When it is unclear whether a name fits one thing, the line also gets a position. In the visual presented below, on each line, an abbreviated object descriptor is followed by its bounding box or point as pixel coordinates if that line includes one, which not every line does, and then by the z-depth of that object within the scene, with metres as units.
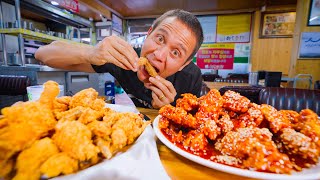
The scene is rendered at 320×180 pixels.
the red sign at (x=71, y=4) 1.92
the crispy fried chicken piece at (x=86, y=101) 0.24
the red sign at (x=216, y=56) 3.04
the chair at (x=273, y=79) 1.36
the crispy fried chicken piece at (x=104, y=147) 0.17
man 0.42
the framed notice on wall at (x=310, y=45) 1.87
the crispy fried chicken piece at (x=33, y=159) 0.14
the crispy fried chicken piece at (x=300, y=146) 0.17
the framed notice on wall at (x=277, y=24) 2.72
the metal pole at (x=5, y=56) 1.44
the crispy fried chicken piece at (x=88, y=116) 0.20
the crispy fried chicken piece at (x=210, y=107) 0.24
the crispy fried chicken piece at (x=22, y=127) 0.14
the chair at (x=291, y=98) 0.66
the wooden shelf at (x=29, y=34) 1.38
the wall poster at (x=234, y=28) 2.92
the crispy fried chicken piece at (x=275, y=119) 0.22
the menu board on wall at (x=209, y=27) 3.08
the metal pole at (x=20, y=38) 1.36
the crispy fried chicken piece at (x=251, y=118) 0.23
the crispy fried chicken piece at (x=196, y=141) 0.21
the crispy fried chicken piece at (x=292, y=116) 0.25
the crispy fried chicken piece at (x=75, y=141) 0.15
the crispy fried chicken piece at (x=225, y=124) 0.22
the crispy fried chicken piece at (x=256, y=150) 0.17
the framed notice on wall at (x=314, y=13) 1.80
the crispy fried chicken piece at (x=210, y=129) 0.22
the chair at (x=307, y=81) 1.75
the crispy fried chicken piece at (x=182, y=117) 0.24
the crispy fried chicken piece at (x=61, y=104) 0.23
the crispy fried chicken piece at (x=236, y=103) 0.25
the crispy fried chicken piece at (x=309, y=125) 0.19
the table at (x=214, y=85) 1.41
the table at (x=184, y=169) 0.18
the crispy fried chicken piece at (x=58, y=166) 0.14
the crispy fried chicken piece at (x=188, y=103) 0.27
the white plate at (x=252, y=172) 0.15
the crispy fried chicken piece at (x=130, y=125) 0.21
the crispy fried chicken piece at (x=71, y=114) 0.20
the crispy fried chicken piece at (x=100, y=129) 0.18
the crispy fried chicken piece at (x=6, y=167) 0.14
